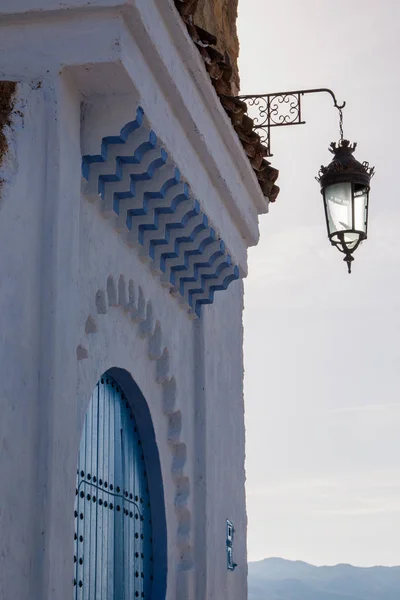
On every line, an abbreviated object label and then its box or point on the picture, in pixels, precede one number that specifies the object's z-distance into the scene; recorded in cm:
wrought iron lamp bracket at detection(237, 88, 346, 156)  1361
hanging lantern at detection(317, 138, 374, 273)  1156
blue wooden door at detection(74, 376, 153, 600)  868
